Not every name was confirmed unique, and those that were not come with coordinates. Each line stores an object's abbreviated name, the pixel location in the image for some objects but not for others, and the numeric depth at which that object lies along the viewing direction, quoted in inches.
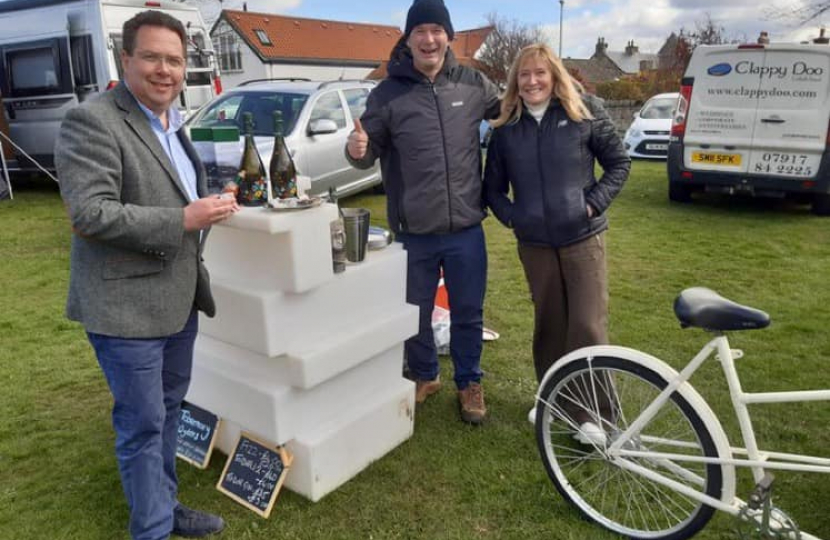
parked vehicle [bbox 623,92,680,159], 510.9
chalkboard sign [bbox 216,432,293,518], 102.3
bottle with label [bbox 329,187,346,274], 100.1
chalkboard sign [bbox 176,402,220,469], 114.3
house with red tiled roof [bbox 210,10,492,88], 1267.2
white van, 274.8
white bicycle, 81.3
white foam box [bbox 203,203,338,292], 88.5
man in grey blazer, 68.9
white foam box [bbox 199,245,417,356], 94.6
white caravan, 343.3
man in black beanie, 116.6
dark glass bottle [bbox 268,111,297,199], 92.4
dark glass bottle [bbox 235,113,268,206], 92.2
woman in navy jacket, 107.0
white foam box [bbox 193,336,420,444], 99.9
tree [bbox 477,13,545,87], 1366.9
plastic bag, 161.2
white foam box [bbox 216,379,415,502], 104.0
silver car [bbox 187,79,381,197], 279.0
